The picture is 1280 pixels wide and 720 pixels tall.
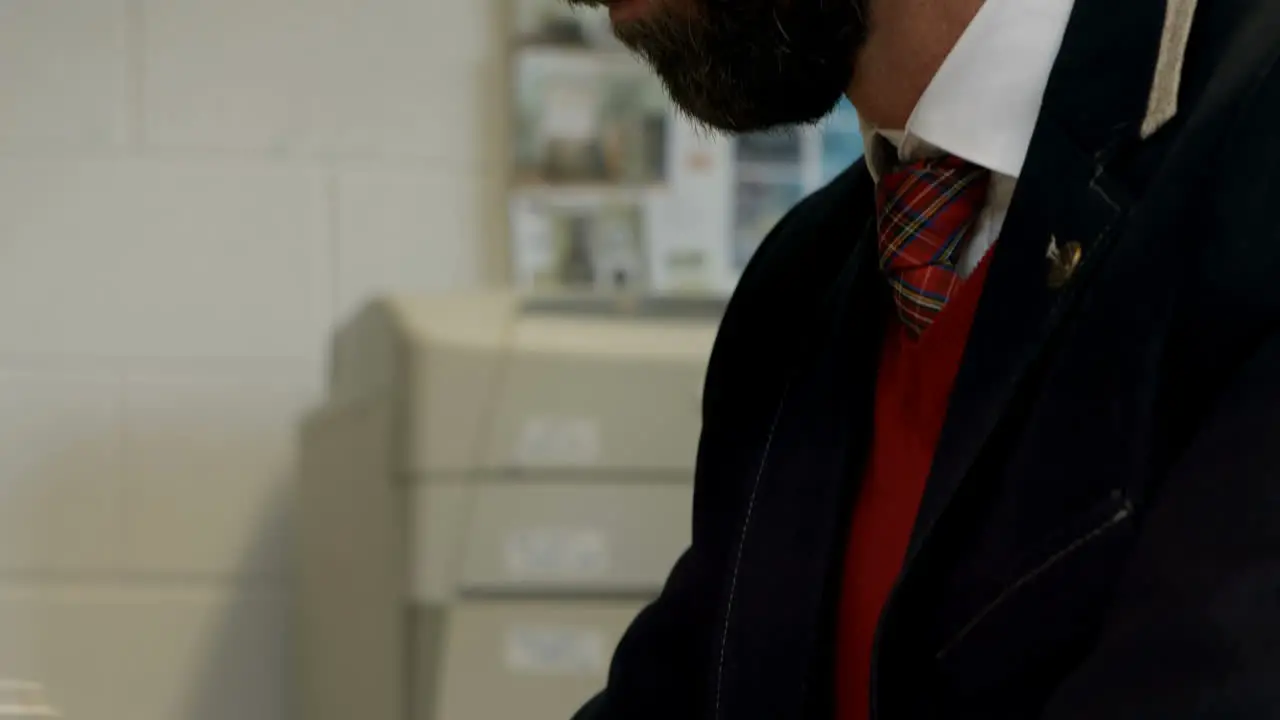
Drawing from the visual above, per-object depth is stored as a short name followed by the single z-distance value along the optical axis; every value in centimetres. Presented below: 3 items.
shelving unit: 351
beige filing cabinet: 320
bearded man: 179
